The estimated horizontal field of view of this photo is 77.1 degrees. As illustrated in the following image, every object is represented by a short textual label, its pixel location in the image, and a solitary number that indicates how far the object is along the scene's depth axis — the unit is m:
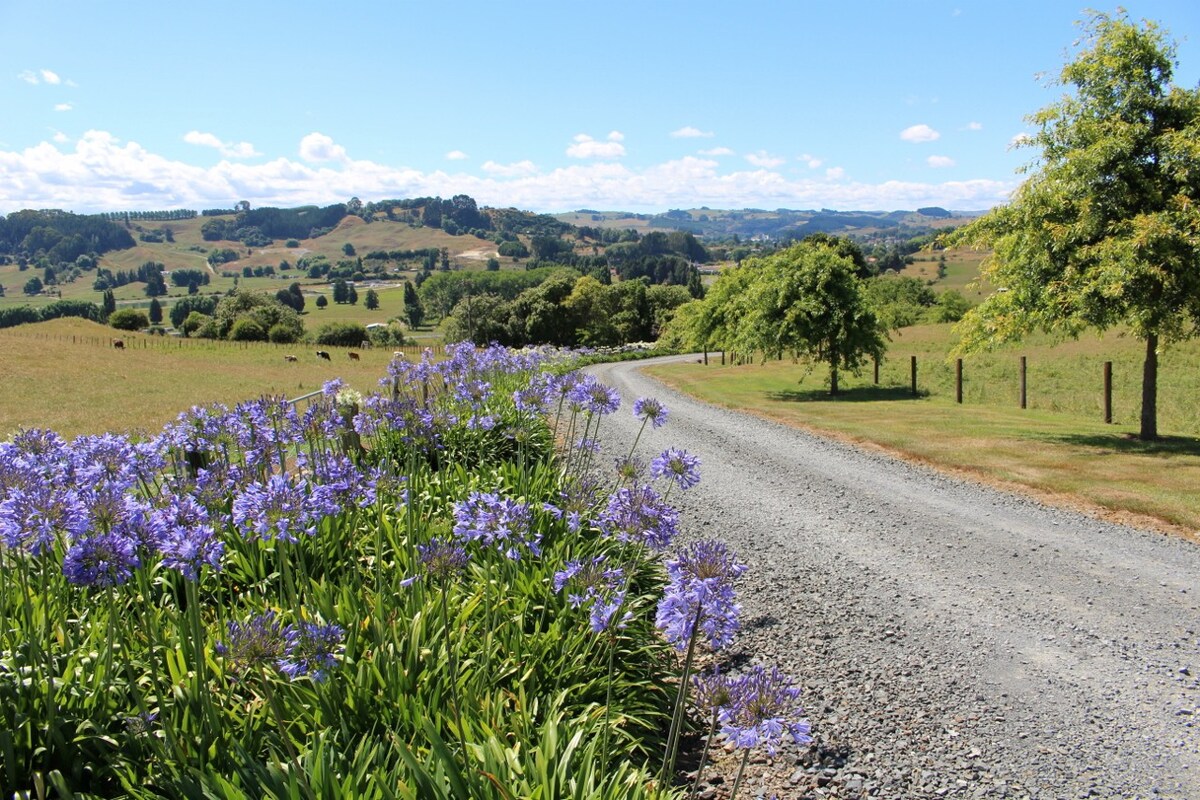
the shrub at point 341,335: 96.06
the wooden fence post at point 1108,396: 18.31
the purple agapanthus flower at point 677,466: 4.29
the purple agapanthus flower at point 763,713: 2.58
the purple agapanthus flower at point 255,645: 2.80
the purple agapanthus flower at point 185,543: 3.19
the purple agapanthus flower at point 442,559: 3.53
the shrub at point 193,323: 99.50
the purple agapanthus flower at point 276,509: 3.56
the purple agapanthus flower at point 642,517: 3.75
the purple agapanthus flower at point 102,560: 2.91
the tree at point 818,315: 27.44
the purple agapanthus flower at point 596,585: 3.32
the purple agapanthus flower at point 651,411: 5.68
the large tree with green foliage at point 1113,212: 13.64
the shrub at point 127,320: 100.94
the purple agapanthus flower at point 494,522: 3.73
